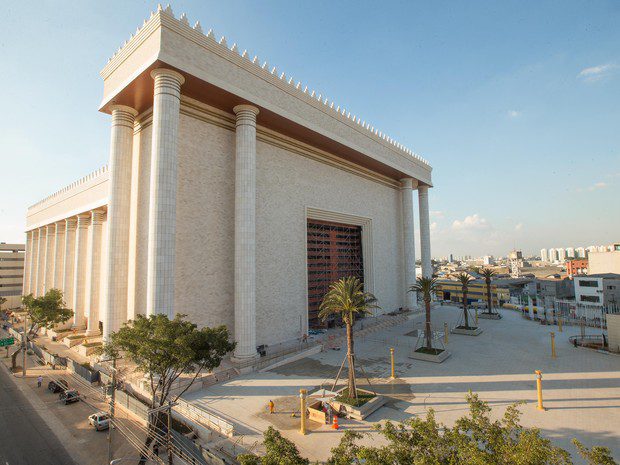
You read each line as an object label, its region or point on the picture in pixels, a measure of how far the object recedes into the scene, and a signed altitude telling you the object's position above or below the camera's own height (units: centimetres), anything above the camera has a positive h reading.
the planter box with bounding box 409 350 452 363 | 2531 -739
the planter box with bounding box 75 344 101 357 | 2958 -760
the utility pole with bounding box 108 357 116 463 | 1393 -731
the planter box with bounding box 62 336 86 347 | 3425 -770
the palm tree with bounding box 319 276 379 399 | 1813 -241
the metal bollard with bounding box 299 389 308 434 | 1529 -706
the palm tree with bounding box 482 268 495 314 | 4188 -230
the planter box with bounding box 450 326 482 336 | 3400 -724
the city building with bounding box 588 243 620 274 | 7031 -16
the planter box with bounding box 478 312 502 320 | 4259 -709
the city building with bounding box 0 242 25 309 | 8102 -56
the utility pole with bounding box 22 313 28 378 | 2864 -872
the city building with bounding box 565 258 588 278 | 10762 -205
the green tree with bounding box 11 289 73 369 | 3407 -440
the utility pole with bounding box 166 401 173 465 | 1266 -707
